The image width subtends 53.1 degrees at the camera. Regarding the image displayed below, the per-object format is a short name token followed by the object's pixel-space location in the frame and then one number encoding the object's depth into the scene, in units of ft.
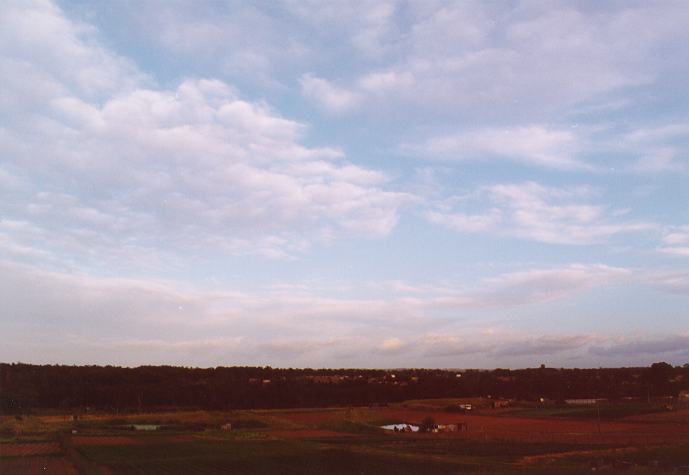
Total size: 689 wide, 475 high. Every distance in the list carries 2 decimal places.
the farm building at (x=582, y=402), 451.94
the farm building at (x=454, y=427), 289.94
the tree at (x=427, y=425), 295.89
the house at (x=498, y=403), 436.93
